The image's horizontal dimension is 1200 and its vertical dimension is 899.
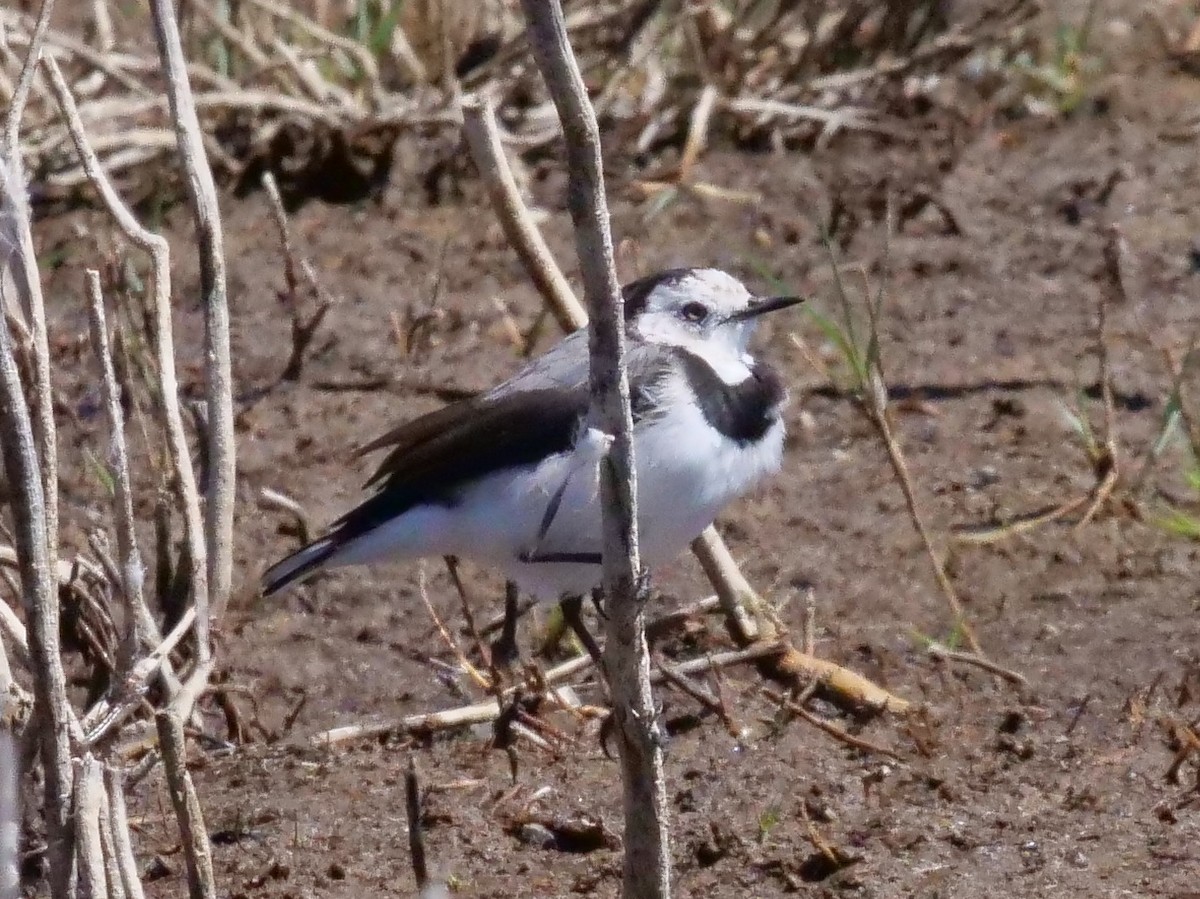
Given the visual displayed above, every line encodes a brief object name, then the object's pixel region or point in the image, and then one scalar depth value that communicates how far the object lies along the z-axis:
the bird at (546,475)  9.07
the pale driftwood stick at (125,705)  5.95
